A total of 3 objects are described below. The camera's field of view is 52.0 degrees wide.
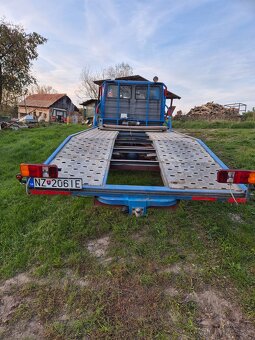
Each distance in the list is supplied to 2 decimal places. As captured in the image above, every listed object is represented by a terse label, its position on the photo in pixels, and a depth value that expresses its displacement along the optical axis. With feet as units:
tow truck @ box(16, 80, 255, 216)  10.07
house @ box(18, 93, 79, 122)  160.57
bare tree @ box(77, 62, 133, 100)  165.78
